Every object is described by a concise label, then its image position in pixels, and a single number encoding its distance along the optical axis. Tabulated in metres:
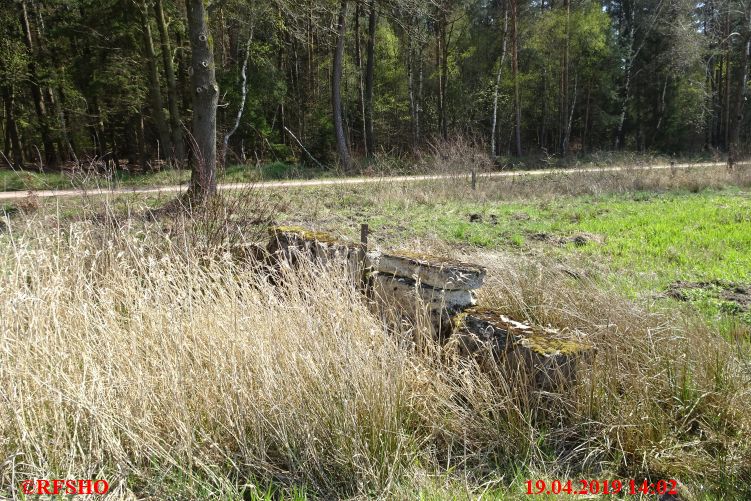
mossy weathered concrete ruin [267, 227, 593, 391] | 2.87
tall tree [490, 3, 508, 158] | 25.54
